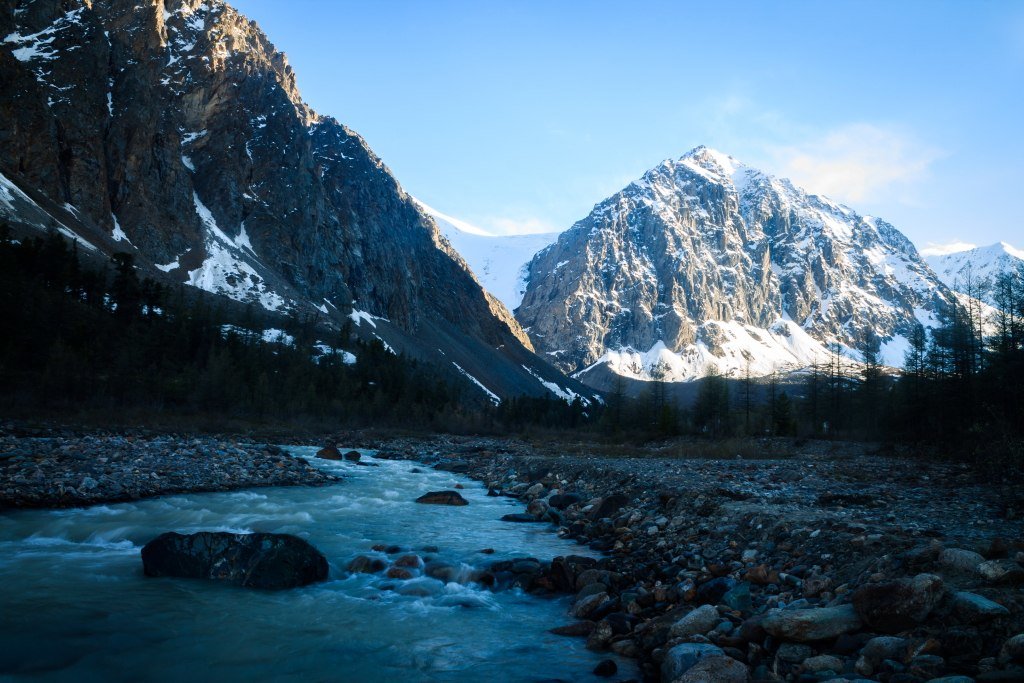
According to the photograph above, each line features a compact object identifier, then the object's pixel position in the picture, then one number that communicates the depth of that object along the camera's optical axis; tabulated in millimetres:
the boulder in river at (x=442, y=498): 22188
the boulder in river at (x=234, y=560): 11656
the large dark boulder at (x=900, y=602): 6949
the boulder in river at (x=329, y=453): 37688
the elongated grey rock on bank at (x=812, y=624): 7277
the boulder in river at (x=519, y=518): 18948
